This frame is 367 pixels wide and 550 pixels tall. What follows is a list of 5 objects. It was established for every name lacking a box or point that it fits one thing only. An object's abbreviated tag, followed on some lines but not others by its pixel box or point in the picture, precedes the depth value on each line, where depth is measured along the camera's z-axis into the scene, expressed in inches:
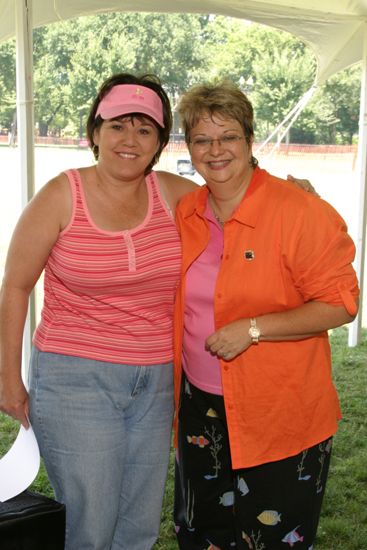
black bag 72.2
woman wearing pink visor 77.4
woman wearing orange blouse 78.0
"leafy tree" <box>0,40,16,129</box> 570.6
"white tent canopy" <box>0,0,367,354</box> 175.2
